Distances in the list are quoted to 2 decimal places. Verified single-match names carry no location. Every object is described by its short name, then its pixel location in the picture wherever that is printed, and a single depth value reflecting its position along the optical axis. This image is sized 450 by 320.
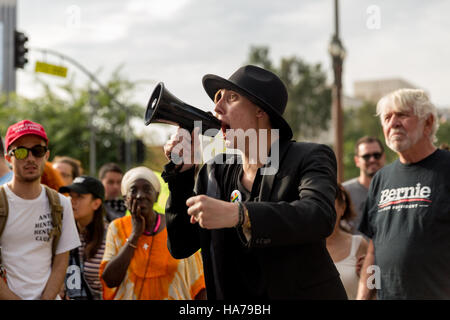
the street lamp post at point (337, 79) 12.45
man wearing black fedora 1.96
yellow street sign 14.44
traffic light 14.19
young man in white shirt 3.74
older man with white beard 3.26
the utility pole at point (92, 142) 25.18
